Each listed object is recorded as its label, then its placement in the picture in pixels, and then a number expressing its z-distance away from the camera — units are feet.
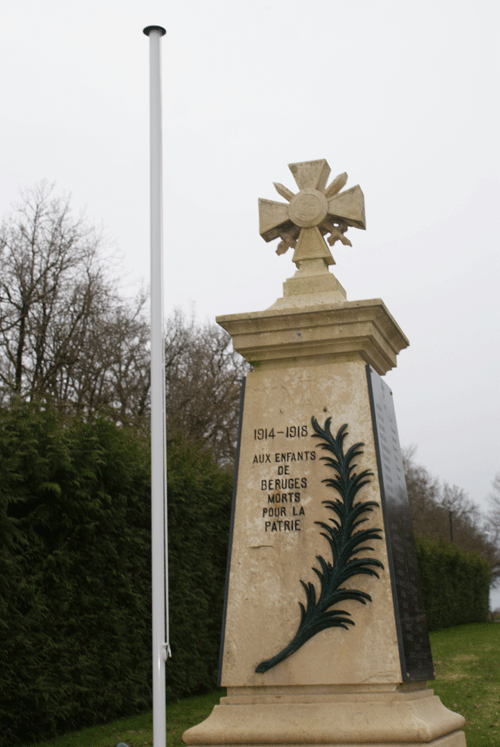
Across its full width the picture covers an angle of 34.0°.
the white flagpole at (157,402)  12.14
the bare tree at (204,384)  70.64
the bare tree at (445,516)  127.65
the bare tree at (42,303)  55.42
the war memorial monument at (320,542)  13.82
